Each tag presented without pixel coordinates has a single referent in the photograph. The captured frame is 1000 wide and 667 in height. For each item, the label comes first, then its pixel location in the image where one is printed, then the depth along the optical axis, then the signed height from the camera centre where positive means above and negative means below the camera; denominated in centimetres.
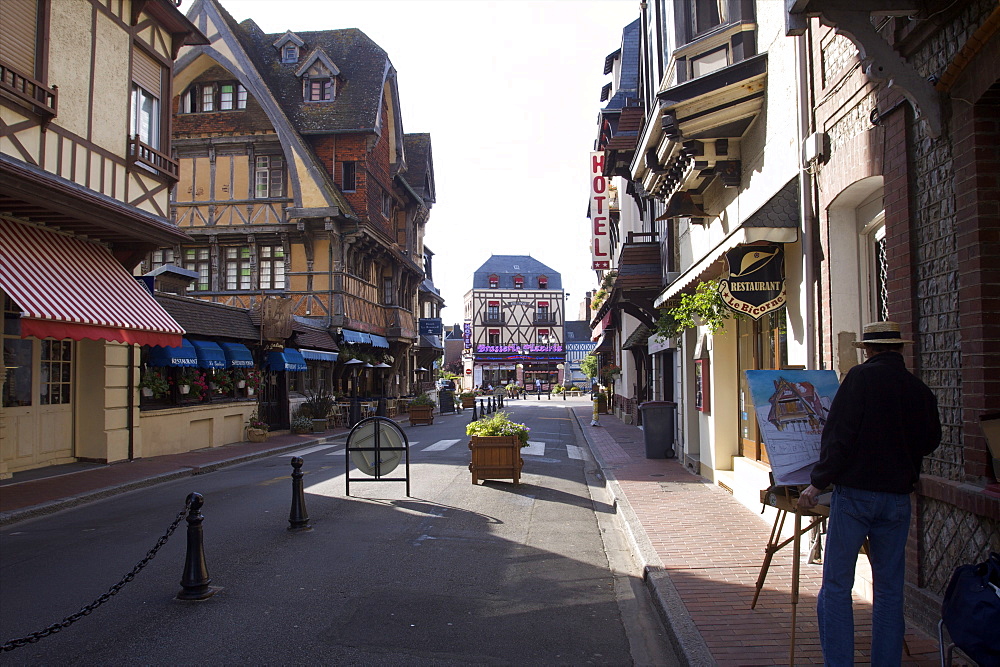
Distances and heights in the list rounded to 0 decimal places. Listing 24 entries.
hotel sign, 2545 +589
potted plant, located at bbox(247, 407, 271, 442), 1900 -151
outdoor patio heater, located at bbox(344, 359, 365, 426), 2542 -67
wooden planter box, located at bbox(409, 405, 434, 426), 2634 -158
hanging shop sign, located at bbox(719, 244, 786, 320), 750 +90
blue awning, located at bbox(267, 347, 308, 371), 2050 +35
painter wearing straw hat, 366 -57
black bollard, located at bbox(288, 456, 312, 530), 810 -156
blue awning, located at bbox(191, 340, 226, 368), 1648 +44
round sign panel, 1021 -101
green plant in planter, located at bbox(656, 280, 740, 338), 878 +75
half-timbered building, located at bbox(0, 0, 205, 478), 1027 +256
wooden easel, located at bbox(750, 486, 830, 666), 409 -92
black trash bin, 1469 -123
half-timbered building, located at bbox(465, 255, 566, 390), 7675 +457
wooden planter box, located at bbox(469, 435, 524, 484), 1127 -138
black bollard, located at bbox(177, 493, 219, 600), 561 -150
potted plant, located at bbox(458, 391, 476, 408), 4128 -165
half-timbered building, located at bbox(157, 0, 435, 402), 2708 +764
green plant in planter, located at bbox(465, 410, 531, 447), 1133 -91
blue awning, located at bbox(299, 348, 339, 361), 2326 +57
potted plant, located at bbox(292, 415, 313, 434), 2198 -162
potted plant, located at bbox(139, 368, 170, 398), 1496 -22
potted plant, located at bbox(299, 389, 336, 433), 2302 -118
